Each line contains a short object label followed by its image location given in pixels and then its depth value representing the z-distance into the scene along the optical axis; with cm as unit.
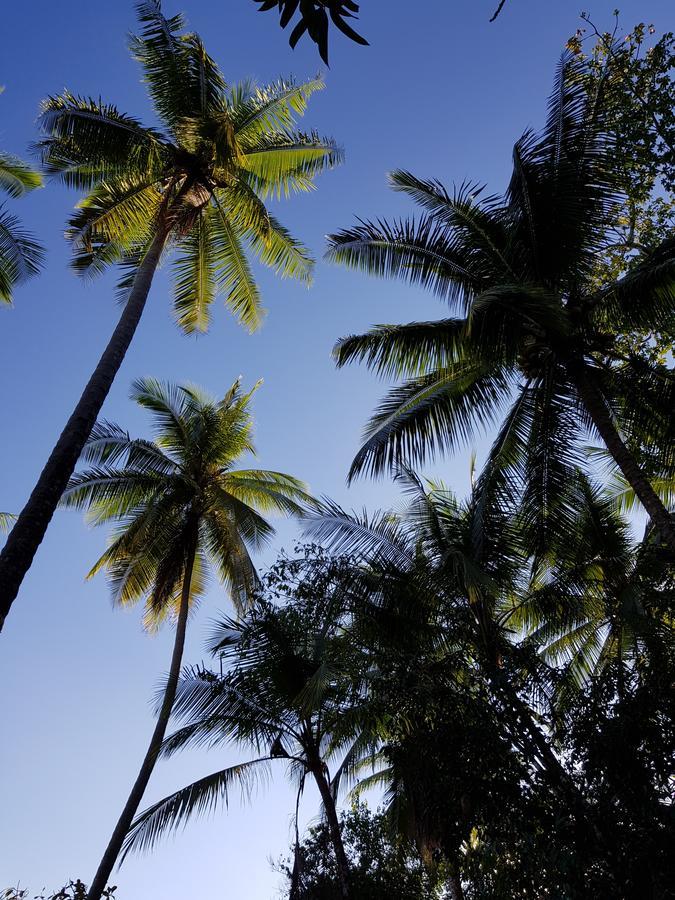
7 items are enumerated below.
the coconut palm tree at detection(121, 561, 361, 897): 1056
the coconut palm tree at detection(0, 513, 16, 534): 1698
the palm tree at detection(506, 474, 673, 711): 713
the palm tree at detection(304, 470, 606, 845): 694
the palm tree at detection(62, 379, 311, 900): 1550
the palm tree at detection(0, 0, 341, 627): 1145
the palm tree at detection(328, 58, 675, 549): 1009
